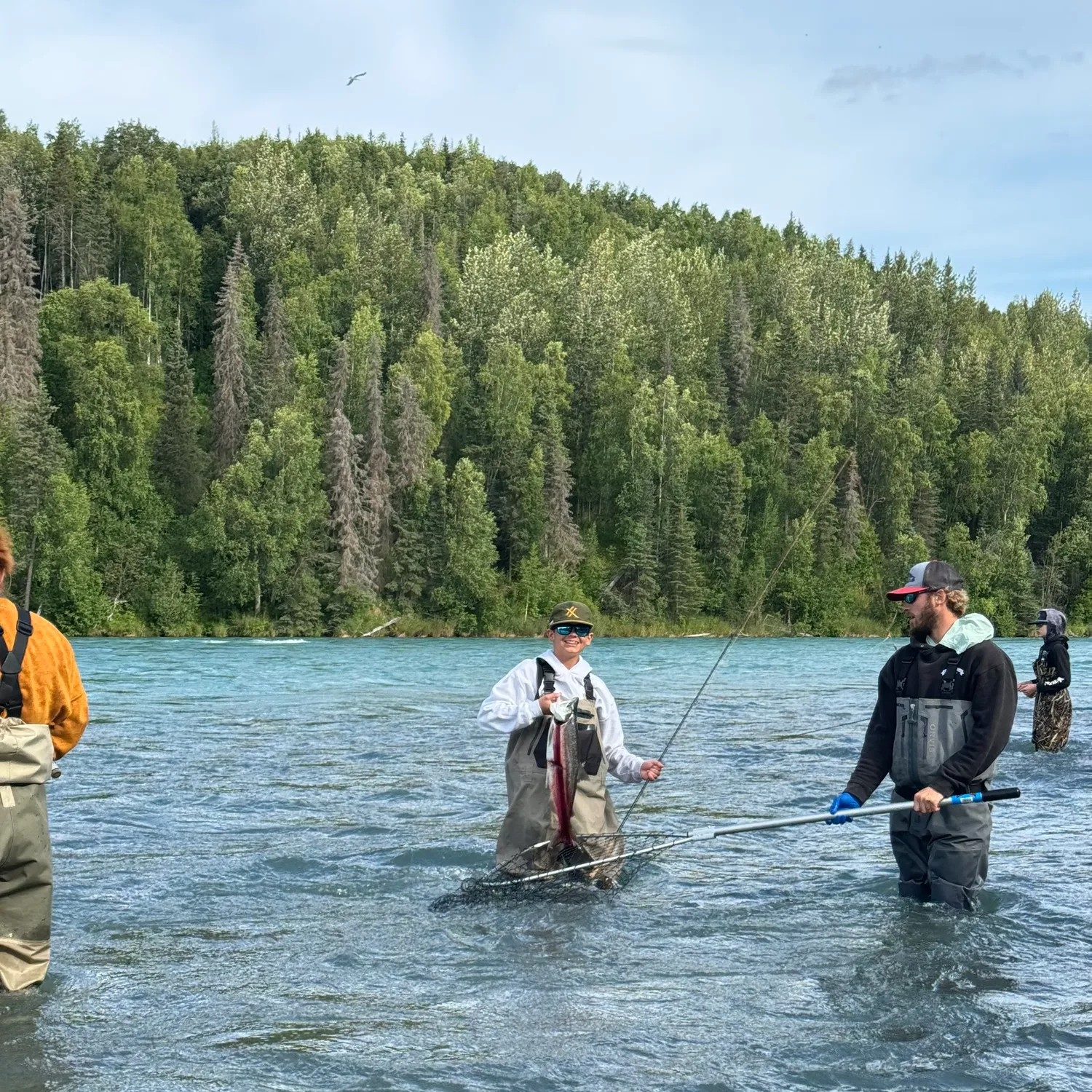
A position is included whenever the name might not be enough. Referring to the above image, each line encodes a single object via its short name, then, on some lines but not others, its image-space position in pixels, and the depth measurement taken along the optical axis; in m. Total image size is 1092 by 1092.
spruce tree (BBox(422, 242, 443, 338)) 104.31
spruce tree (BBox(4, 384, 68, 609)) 74.62
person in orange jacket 6.94
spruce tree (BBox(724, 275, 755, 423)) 111.31
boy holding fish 9.81
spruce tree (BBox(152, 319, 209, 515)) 87.31
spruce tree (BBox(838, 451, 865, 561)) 95.88
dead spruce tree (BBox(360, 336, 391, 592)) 85.38
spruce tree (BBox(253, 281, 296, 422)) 91.62
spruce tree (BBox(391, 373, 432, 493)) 88.19
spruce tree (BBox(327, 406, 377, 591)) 81.50
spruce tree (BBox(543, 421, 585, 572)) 90.62
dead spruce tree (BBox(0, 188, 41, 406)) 82.94
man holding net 8.52
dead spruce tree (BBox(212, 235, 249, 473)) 90.00
